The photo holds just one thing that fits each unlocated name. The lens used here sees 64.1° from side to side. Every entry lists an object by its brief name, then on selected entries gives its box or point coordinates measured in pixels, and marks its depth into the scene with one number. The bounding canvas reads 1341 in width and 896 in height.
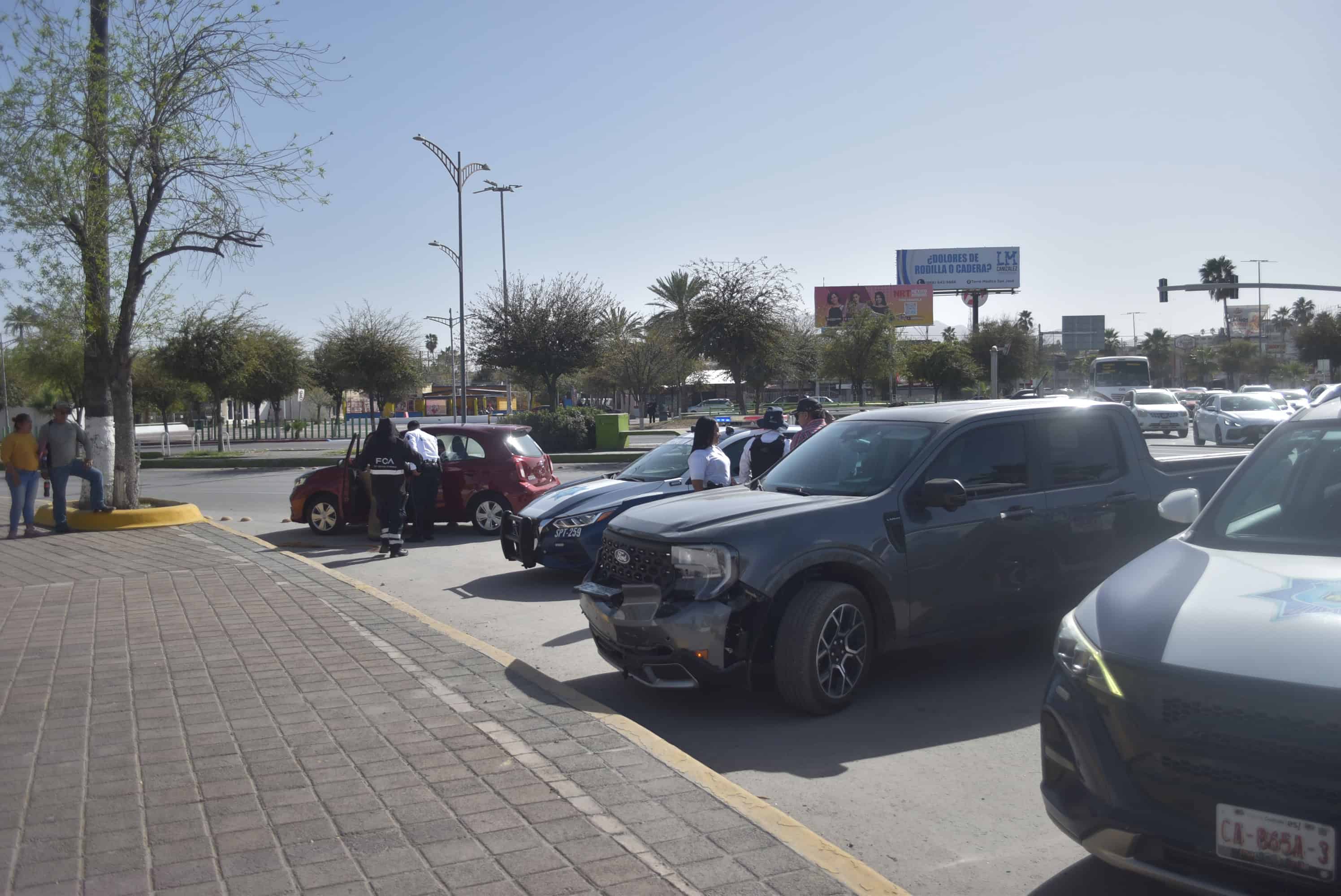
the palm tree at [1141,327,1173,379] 106.19
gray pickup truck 5.68
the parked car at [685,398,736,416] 71.31
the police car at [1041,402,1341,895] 2.89
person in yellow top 14.11
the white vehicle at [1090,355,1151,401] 53.06
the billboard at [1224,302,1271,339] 131.12
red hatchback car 14.11
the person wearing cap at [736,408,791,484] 9.95
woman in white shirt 9.35
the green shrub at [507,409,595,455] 31.59
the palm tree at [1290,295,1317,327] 106.33
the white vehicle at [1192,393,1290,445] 29.36
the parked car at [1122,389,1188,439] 37.12
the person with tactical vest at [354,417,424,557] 12.19
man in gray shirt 14.38
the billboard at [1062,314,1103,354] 81.12
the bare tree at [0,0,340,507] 14.47
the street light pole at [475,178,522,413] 41.19
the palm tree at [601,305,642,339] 69.81
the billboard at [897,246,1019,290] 78.19
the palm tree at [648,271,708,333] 66.81
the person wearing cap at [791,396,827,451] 10.45
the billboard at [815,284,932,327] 77.88
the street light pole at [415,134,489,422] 31.12
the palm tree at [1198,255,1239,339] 93.56
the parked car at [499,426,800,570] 10.11
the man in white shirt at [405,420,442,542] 13.21
